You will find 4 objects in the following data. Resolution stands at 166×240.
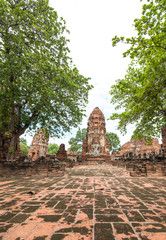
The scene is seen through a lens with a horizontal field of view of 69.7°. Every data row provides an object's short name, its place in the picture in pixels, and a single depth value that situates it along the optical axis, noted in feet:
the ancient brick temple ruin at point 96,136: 85.25
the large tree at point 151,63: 14.37
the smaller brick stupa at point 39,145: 128.01
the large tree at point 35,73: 23.04
